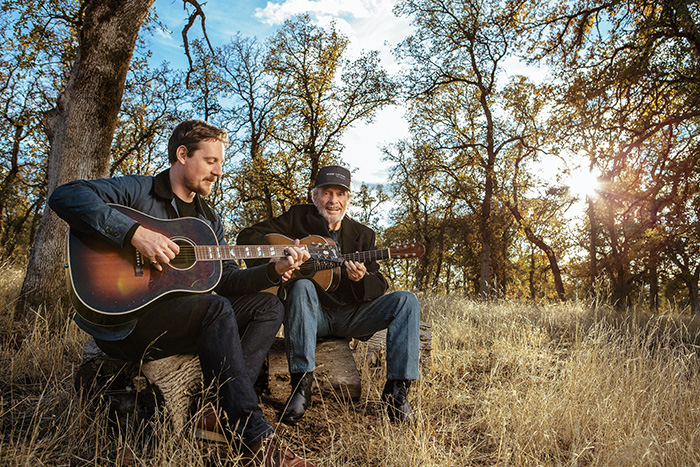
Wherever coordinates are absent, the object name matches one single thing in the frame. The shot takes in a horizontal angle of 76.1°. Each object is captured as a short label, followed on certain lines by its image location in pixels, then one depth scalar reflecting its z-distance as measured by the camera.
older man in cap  3.07
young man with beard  2.30
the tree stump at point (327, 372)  3.22
